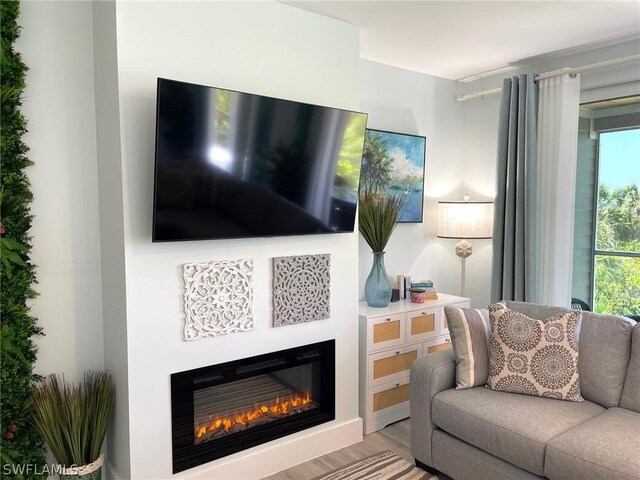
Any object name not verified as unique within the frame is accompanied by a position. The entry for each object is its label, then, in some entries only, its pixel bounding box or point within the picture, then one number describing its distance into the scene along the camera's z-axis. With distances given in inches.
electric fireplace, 92.3
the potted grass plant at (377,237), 126.3
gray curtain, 134.5
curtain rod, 117.8
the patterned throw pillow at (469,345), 98.5
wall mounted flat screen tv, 81.5
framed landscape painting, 137.5
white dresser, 119.3
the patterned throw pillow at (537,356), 92.6
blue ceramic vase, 126.9
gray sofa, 75.0
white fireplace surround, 83.5
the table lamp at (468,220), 146.4
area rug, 100.9
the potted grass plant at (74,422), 84.6
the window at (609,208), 127.1
